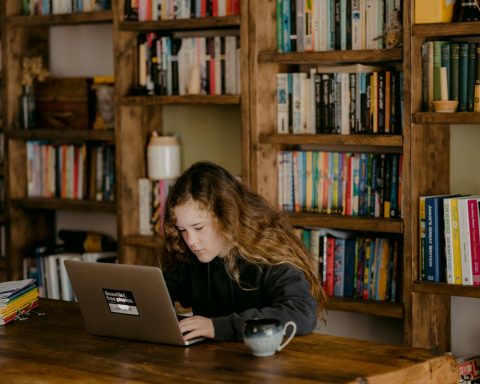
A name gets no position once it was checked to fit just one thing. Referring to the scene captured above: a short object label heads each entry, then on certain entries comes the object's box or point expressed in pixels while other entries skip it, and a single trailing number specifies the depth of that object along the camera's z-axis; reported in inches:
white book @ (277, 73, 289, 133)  151.7
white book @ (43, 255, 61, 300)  181.0
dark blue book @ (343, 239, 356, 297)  148.4
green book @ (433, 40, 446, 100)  134.3
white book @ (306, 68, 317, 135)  149.2
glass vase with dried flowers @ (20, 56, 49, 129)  181.9
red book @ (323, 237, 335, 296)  150.2
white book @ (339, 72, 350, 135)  145.3
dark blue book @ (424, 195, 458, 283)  135.3
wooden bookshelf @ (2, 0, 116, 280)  174.2
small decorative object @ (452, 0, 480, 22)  131.2
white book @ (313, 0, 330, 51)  146.6
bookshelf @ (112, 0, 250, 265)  160.7
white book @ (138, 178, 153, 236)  167.6
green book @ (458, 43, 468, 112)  133.4
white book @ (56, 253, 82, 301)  179.6
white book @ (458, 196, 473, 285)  133.1
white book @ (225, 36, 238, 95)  156.8
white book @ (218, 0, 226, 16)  154.7
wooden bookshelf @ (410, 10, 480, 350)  131.1
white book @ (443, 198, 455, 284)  134.2
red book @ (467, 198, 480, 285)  132.6
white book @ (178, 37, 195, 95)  161.3
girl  108.9
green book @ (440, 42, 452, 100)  134.0
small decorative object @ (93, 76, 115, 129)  174.2
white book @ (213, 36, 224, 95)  158.4
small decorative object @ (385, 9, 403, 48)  138.3
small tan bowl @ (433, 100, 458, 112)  132.8
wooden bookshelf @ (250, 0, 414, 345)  137.0
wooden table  88.3
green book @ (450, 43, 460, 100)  133.6
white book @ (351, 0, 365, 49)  143.3
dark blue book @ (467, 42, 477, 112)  133.3
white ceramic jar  166.9
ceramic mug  92.6
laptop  97.9
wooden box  178.4
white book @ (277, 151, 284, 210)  154.1
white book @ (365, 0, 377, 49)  142.3
